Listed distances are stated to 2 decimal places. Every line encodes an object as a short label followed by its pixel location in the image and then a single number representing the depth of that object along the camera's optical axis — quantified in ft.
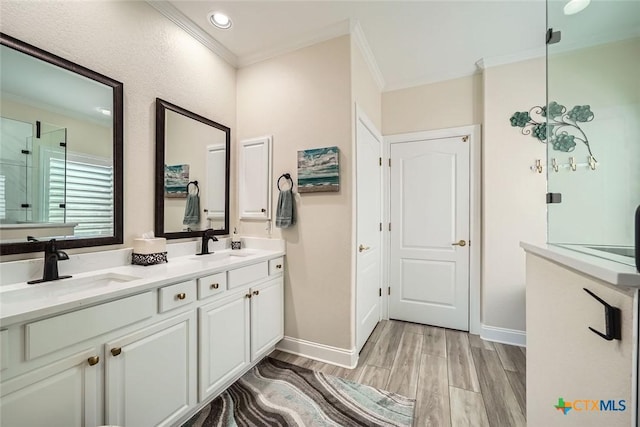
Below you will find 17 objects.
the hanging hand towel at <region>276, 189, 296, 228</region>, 7.07
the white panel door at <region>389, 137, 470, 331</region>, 8.86
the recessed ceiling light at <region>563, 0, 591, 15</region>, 4.33
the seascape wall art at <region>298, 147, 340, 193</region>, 6.72
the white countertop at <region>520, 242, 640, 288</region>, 1.92
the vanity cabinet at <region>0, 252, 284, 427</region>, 2.85
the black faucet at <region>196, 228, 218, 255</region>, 6.88
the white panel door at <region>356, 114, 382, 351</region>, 7.23
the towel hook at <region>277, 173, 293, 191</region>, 7.33
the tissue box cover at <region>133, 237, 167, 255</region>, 5.36
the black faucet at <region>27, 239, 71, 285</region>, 4.08
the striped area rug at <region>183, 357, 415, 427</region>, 4.85
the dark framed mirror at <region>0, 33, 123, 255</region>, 3.97
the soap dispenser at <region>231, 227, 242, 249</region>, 7.73
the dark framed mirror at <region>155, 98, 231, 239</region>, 6.07
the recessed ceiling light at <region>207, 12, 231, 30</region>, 6.36
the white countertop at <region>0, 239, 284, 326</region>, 2.87
